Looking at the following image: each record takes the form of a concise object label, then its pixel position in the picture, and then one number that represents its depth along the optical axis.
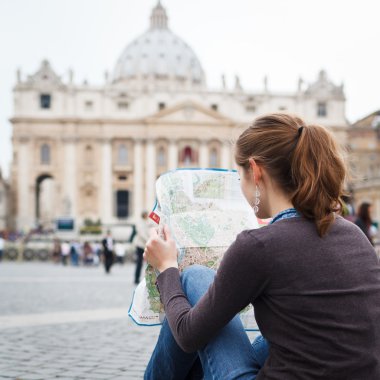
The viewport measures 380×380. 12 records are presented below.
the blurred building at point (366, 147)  60.75
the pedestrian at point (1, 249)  25.92
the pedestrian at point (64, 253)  25.64
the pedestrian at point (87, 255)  26.39
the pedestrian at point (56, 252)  27.13
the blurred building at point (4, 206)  56.28
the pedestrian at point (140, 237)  10.87
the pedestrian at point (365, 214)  6.86
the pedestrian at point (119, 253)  25.22
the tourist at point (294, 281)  1.78
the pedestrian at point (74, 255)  26.32
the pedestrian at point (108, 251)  17.62
